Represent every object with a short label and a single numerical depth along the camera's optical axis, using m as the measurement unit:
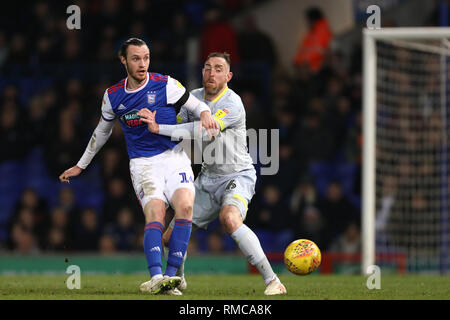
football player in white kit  15.68
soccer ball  15.80
